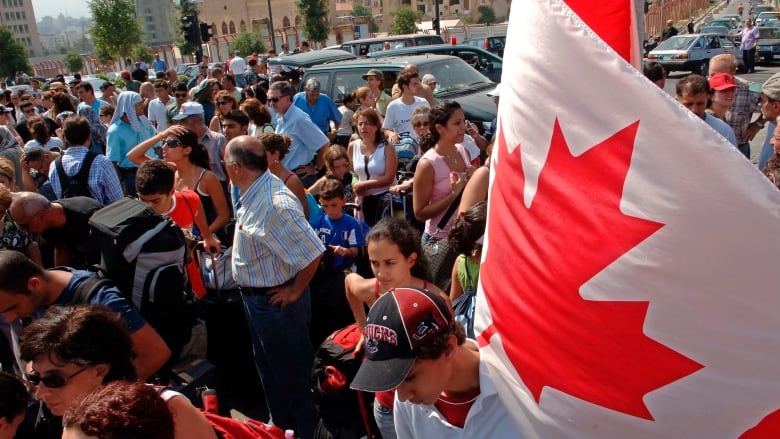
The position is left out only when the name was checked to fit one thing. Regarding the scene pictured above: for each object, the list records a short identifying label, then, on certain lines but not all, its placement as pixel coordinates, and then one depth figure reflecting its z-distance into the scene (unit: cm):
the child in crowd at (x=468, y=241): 272
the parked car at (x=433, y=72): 891
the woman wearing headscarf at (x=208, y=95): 850
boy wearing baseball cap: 169
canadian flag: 131
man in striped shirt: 318
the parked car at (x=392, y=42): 1598
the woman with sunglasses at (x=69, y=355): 216
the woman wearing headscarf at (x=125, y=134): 632
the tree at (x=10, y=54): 4512
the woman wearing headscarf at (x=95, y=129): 762
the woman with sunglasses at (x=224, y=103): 693
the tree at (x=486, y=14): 8149
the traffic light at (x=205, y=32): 1653
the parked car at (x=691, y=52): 1991
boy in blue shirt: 383
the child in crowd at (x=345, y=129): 779
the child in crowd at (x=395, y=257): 278
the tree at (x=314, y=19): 4881
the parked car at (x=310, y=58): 1228
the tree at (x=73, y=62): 5319
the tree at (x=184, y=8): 4850
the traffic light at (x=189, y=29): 1568
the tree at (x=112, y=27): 4191
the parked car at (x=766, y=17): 2870
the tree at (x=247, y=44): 4936
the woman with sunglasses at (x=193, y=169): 436
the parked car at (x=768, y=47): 2191
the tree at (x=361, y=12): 7966
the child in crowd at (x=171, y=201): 363
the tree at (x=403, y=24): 5456
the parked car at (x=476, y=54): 1226
